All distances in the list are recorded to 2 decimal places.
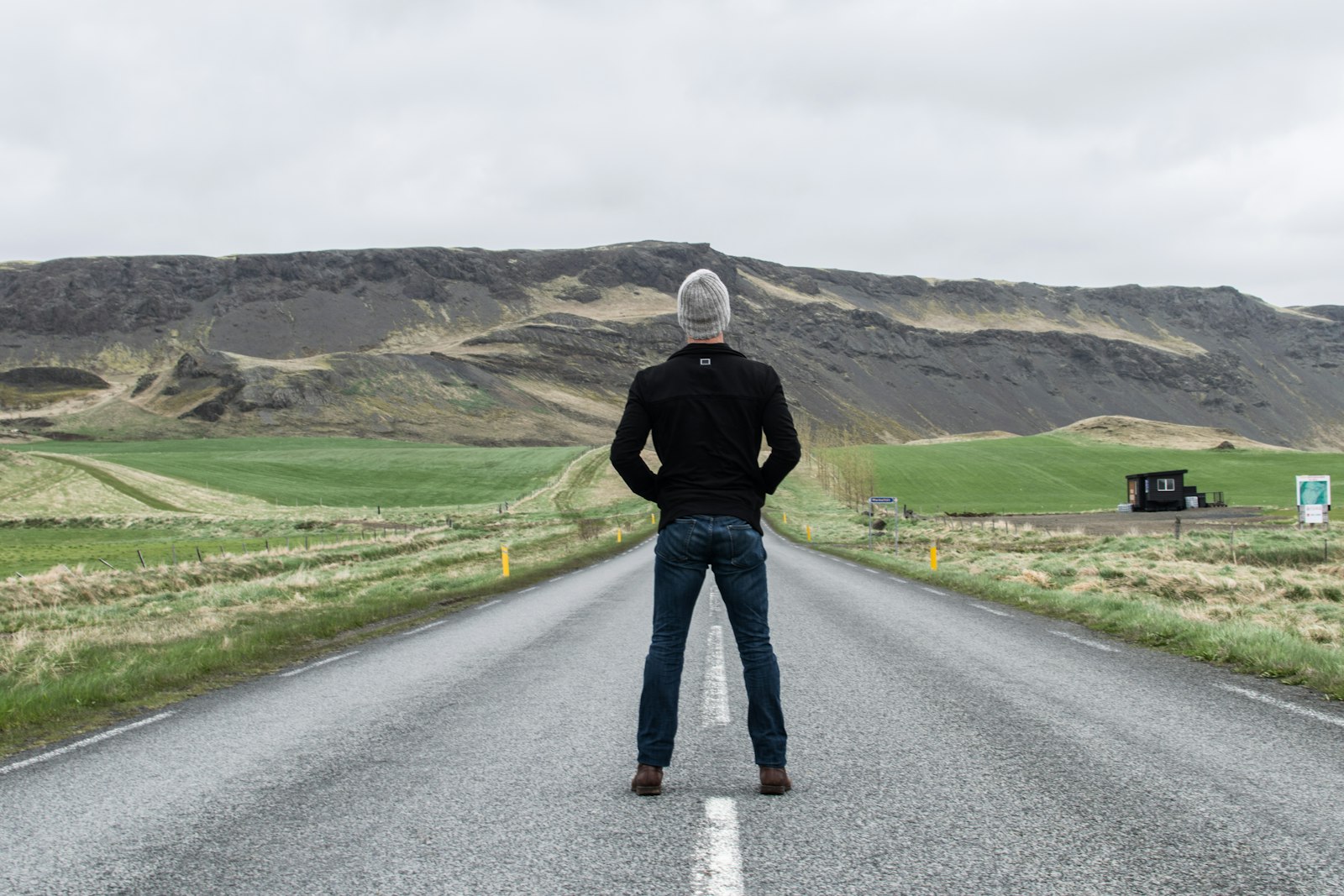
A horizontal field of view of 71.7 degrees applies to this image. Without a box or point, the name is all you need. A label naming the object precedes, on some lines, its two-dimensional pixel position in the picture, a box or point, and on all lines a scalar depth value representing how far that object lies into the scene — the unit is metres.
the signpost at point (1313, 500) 43.38
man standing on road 4.98
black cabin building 68.62
